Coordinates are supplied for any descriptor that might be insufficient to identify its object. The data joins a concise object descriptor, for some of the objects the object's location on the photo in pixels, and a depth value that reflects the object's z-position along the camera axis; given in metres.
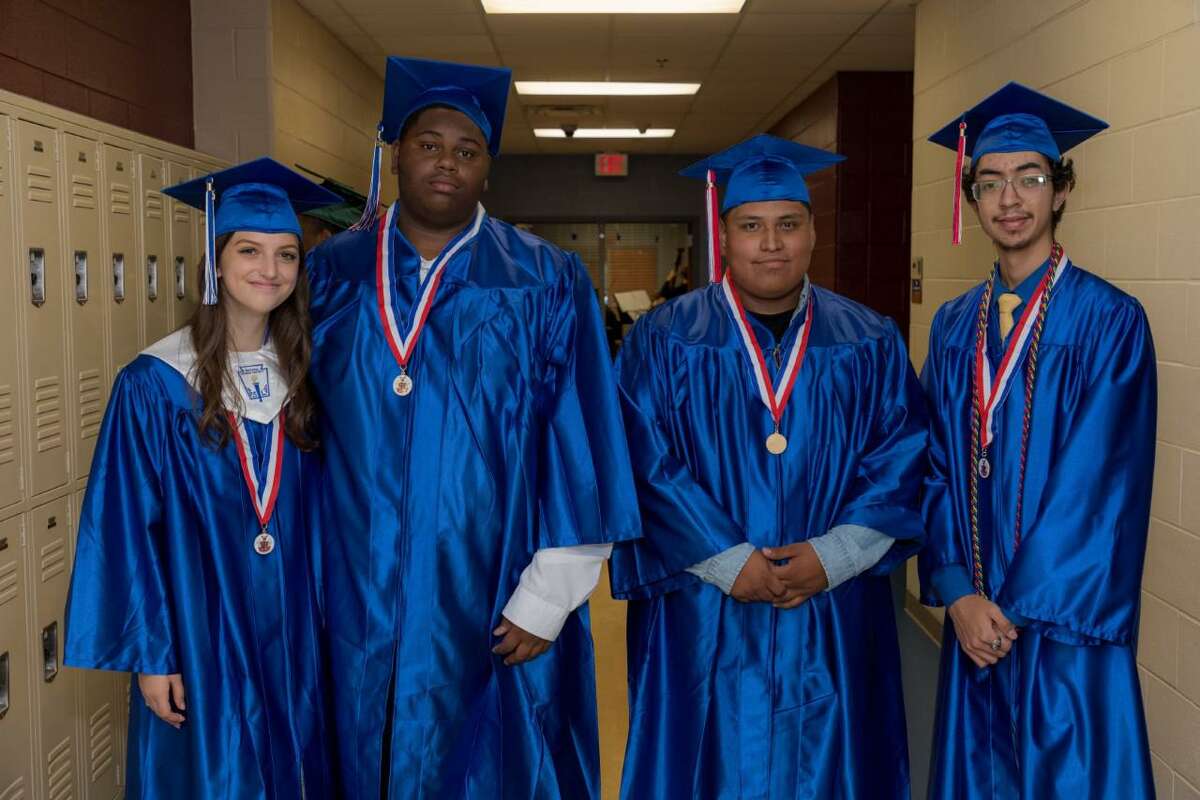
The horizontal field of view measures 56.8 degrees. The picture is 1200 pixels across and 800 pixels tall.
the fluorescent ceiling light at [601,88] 7.58
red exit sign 11.78
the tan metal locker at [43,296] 2.52
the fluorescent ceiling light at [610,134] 10.11
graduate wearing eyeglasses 2.03
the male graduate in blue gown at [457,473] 1.92
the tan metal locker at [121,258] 2.95
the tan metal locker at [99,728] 2.85
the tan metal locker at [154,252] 3.16
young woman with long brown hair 1.89
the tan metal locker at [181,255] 3.36
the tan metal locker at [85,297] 2.75
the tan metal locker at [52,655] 2.62
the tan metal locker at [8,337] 2.42
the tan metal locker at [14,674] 2.47
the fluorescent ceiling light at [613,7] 5.31
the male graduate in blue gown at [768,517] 2.13
